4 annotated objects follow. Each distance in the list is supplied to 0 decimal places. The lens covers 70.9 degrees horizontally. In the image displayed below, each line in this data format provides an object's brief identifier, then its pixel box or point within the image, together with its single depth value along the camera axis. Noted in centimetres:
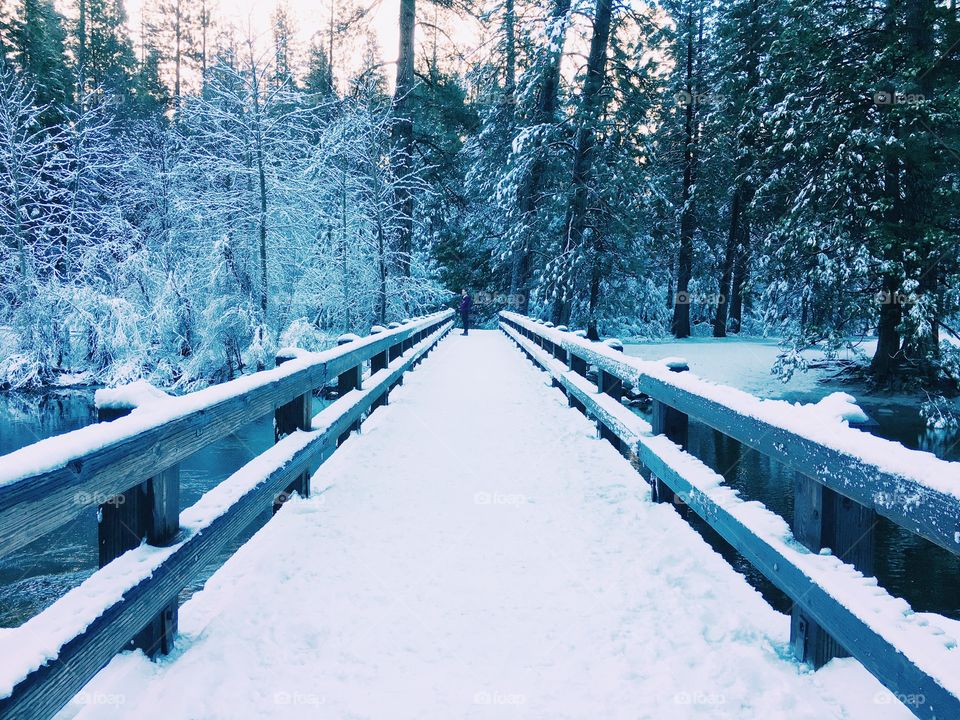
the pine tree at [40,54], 3197
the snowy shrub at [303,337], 2031
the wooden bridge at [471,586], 197
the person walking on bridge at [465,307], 2752
